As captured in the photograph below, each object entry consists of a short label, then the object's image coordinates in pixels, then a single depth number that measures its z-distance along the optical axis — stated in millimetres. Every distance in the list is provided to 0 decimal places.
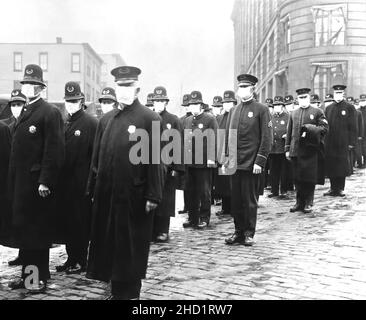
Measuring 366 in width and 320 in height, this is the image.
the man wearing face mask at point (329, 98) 14627
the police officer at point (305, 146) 9492
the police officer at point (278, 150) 11852
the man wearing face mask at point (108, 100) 7305
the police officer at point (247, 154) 7172
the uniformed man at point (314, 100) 13227
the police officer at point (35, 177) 5230
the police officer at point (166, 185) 7613
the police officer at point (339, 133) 11255
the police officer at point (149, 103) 10327
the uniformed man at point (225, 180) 9875
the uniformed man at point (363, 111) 16344
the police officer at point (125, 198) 4688
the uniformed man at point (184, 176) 9662
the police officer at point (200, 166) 8688
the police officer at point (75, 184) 5949
